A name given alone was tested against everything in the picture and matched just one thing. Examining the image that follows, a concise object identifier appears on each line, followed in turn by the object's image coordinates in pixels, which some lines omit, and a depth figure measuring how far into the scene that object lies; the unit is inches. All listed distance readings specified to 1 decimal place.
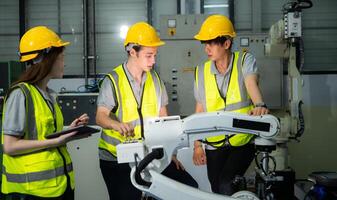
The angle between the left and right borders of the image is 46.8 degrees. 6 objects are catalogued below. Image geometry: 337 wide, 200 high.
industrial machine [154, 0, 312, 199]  133.6
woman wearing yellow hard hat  67.6
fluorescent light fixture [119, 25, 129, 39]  202.5
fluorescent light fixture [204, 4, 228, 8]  199.3
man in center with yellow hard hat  88.7
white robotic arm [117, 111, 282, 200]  61.2
